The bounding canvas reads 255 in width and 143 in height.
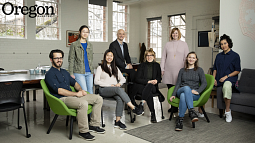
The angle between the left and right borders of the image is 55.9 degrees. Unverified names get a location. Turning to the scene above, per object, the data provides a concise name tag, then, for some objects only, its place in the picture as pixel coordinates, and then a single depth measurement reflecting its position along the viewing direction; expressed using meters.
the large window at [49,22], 8.70
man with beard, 3.22
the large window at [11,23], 7.91
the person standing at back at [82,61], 3.90
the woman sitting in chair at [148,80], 4.07
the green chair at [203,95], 3.84
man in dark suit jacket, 4.49
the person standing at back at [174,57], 4.53
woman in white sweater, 3.79
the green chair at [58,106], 3.17
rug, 3.26
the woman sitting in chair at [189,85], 3.74
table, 3.67
